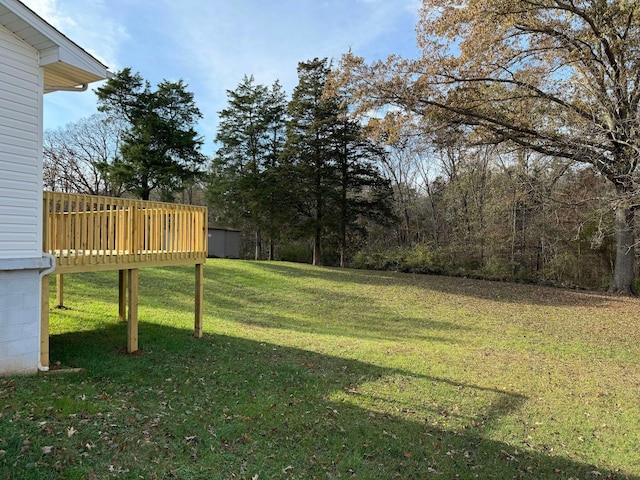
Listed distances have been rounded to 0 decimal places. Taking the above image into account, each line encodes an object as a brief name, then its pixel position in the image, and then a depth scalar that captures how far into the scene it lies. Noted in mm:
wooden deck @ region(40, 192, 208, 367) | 5164
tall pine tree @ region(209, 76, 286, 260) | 24109
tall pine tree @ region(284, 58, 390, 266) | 20375
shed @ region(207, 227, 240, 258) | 23469
